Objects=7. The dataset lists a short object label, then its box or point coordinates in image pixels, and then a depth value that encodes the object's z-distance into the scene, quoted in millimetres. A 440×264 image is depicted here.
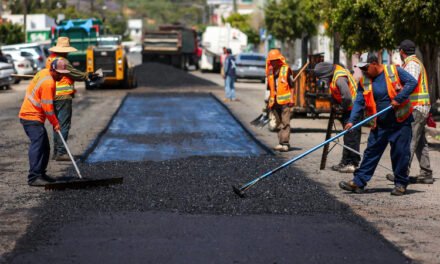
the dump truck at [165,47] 67938
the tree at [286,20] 67375
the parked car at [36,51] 52188
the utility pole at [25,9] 77000
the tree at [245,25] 99000
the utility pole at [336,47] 26156
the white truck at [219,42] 68750
